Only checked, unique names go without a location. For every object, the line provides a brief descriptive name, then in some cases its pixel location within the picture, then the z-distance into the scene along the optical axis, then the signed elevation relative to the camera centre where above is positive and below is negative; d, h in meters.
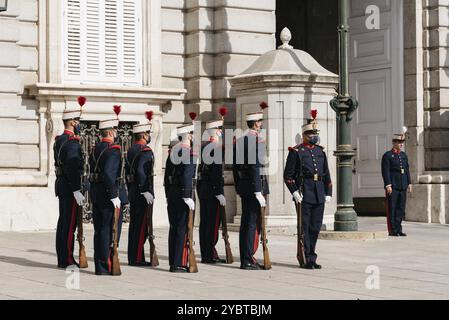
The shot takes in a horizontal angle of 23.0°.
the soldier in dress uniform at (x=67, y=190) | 12.84 -0.18
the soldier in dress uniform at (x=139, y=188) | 13.24 -0.16
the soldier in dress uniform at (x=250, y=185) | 13.05 -0.13
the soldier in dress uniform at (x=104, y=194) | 12.29 -0.22
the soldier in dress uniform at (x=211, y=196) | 13.73 -0.28
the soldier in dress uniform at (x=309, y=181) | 13.30 -0.09
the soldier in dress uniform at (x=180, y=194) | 12.66 -0.23
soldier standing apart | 18.88 -0.03
